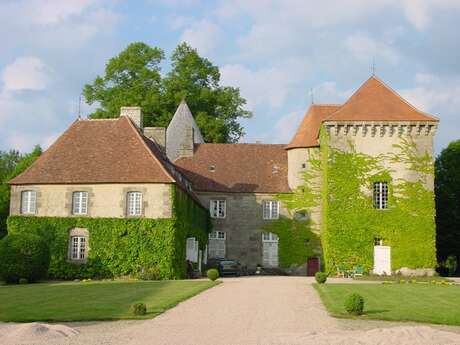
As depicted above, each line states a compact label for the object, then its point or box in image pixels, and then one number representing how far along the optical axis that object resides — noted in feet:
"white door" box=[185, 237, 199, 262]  110.42
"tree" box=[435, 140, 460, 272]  138.62
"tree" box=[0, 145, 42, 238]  145.48
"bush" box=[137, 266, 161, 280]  95.50
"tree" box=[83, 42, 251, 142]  157.79
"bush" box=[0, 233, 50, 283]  88.58
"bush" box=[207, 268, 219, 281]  86.43
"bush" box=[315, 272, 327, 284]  82.33
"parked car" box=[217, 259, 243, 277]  114.52
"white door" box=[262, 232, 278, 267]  128.06
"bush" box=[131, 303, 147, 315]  49.85
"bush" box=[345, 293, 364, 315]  50.49
